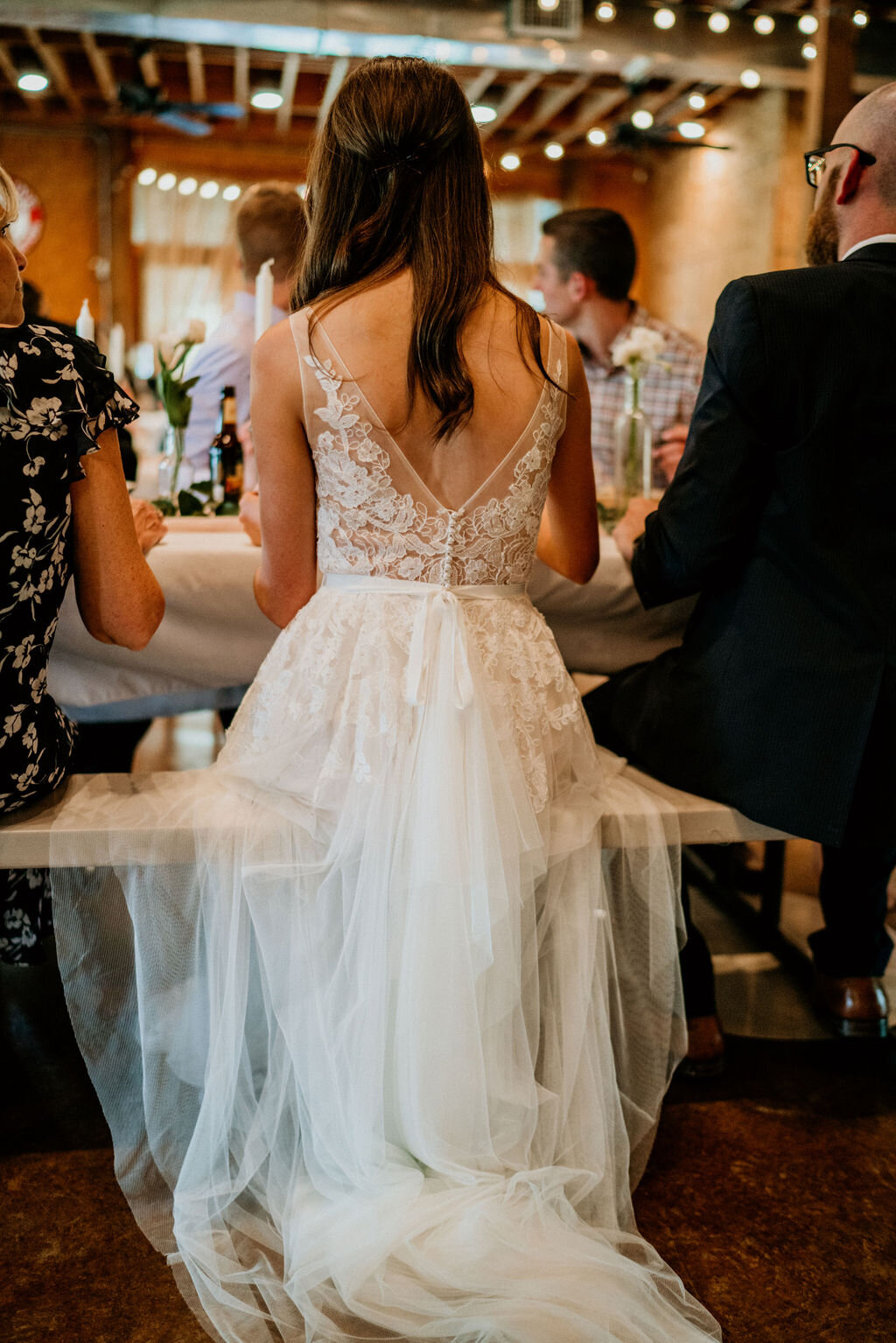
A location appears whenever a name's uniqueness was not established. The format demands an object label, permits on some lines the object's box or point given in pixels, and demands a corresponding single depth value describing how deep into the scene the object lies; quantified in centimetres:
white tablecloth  184
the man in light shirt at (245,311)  296
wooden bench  149
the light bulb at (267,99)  789
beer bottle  232
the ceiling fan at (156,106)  667
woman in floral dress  137
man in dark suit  152
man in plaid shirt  349
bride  139
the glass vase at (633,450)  238
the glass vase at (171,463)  234
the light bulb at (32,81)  767
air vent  610
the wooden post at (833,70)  354
